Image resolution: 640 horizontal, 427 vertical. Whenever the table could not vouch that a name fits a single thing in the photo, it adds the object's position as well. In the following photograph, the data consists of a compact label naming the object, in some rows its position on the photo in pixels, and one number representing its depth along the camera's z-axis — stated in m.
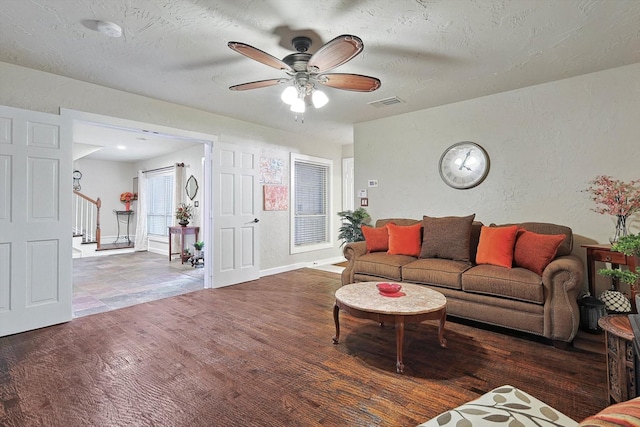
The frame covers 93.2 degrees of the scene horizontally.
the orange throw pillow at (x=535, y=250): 2.75
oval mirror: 6.72
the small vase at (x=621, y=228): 2.83
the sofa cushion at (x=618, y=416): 0.65
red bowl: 2.50
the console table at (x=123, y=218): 9.02
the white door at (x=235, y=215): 4.43
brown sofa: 2.46
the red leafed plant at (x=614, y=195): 2.82
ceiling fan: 2.03
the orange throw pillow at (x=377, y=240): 3.99
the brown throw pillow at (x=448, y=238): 3.35
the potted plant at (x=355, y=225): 4.85
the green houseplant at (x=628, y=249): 1.68
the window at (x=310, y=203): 5.85
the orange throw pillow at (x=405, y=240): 3.72
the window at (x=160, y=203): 7.64
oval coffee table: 2.13
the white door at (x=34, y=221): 2.80
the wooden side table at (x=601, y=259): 2.63
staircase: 7.28
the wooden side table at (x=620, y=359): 1.42
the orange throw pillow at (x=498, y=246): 2.99
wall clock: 3.83
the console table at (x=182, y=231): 6.32
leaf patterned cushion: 1.02
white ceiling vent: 3.87
